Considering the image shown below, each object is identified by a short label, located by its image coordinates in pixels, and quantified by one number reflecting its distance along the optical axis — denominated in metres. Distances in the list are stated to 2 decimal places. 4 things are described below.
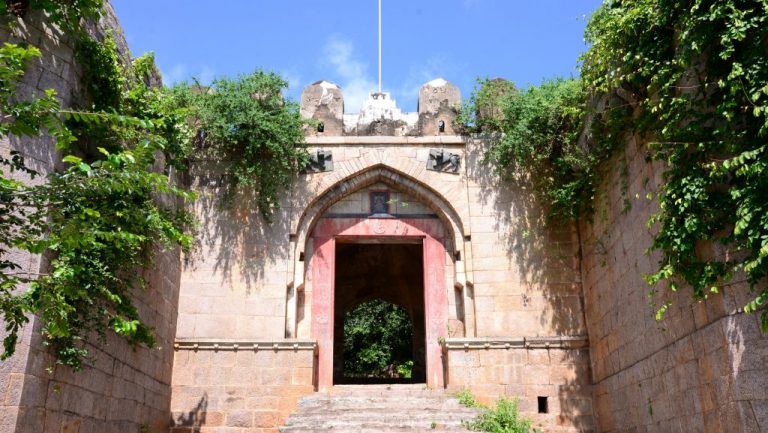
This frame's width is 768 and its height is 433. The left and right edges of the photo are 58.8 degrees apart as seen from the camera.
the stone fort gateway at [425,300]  7.59
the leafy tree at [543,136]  9.45
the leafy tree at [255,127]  10.07
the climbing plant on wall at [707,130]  5.57
